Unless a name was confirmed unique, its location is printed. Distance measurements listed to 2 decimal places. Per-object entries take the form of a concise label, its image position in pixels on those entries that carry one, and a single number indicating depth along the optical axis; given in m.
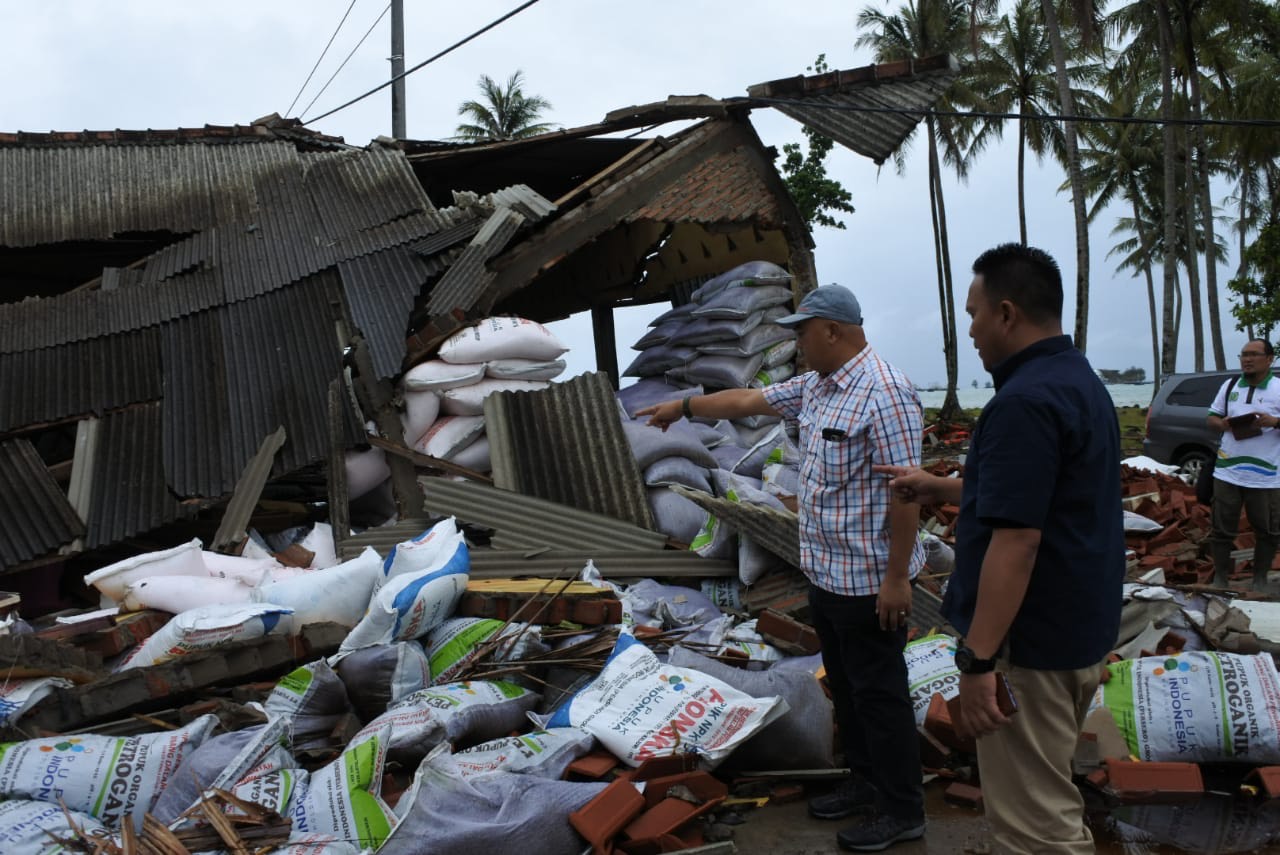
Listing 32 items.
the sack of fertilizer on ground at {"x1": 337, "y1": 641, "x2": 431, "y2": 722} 4.06
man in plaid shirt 3.07
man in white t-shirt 6.66
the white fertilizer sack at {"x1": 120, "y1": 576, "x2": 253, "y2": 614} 5.16
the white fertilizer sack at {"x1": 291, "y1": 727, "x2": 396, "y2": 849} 3.10
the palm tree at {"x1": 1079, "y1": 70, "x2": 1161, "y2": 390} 29.38
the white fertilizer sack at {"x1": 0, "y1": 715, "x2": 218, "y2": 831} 3.37
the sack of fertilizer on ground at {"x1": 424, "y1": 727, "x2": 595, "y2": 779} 3.29
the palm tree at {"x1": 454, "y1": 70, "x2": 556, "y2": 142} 32.28
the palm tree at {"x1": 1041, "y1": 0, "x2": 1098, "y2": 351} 19.75
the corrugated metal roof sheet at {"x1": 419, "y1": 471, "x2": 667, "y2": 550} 6.14
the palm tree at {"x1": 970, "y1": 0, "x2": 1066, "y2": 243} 27.23
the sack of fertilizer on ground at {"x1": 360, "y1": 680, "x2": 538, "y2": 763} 3.56
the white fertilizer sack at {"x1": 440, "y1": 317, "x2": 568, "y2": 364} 6.81
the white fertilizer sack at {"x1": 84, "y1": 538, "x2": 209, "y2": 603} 5.26
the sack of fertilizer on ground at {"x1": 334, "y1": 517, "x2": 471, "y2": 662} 4.23
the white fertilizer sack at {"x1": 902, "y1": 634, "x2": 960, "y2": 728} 4.07
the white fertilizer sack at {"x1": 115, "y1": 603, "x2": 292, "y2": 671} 4.32
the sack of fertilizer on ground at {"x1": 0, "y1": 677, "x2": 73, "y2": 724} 3.84
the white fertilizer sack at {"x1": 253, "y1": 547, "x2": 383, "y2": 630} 4.68
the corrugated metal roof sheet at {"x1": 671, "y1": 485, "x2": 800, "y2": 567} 5.29
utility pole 15.38
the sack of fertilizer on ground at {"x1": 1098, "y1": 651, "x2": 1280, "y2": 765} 3.69
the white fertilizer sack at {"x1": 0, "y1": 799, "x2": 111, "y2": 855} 3.02
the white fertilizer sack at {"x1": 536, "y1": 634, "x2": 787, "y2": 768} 3.60
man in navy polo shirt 2.12
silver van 11.26
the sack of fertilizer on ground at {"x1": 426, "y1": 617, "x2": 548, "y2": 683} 4.26
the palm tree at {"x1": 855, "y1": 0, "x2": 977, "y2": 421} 26.70
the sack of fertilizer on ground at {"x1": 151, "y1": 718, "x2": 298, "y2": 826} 3.32
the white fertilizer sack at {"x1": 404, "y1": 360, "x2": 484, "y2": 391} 6.79
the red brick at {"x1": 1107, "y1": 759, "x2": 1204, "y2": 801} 3.56
